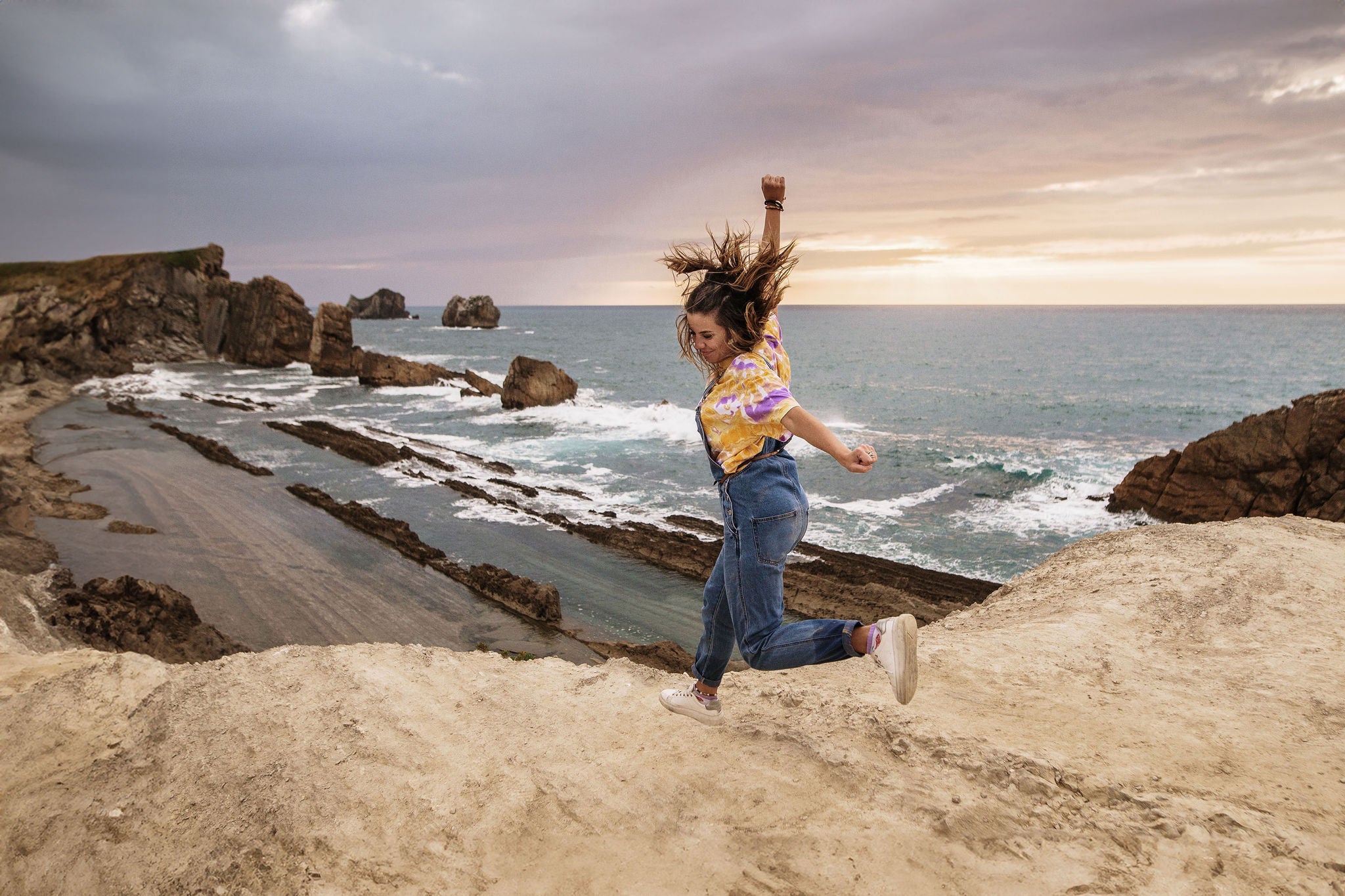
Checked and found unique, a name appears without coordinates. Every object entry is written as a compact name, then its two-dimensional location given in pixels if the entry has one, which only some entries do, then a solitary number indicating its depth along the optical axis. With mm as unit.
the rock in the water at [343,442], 20859
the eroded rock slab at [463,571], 10500
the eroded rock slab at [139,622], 7645
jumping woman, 2867
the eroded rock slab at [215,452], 18672
